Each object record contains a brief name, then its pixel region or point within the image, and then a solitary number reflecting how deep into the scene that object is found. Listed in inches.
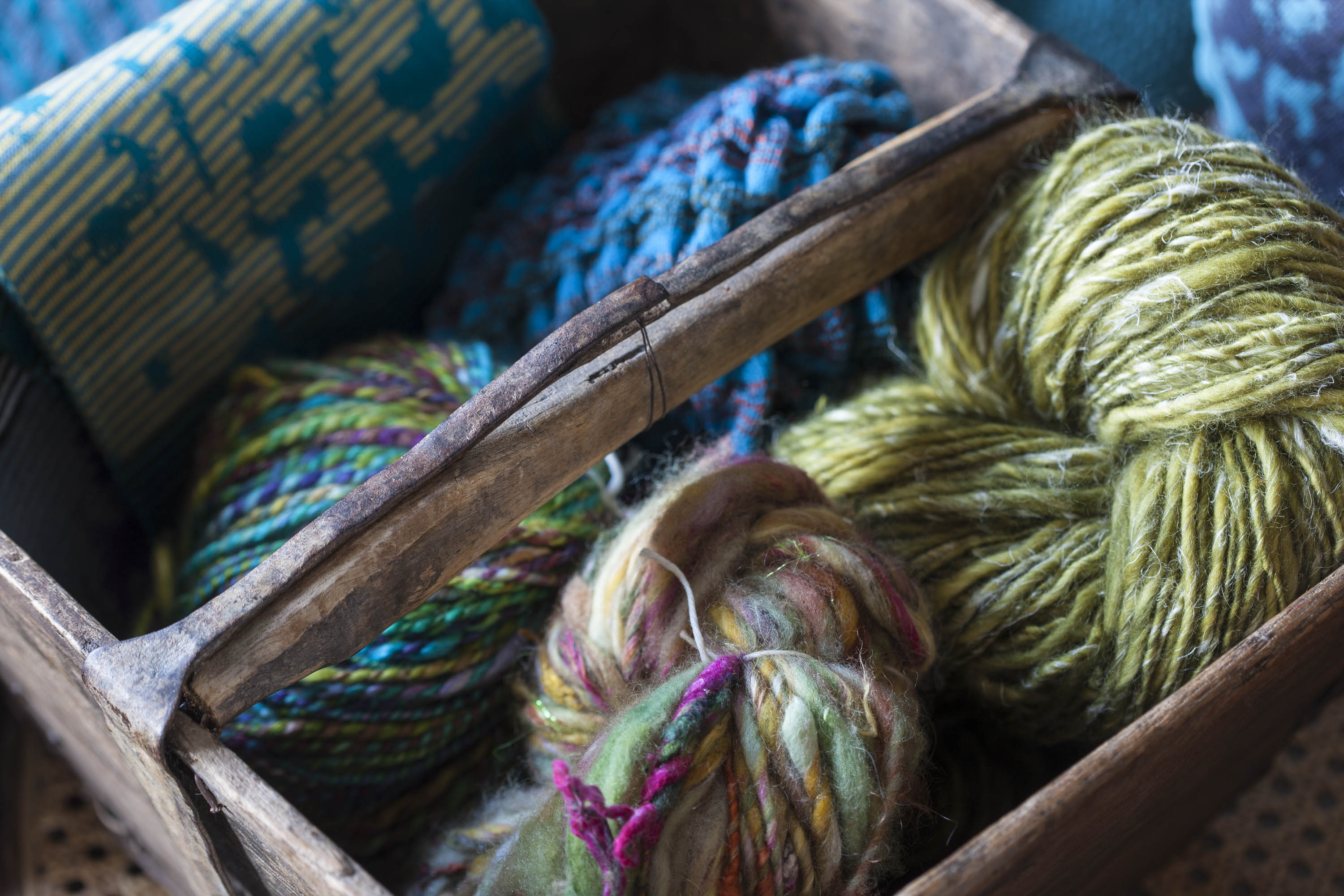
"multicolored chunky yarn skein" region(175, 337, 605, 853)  21.1
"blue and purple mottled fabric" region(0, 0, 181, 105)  27.6
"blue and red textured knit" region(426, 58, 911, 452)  24.6
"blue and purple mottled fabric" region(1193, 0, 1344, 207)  27.3
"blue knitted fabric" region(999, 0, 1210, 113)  33.0
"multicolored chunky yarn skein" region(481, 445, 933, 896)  16.3
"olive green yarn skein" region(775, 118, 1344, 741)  19.4
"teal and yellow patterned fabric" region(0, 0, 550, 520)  23.5
